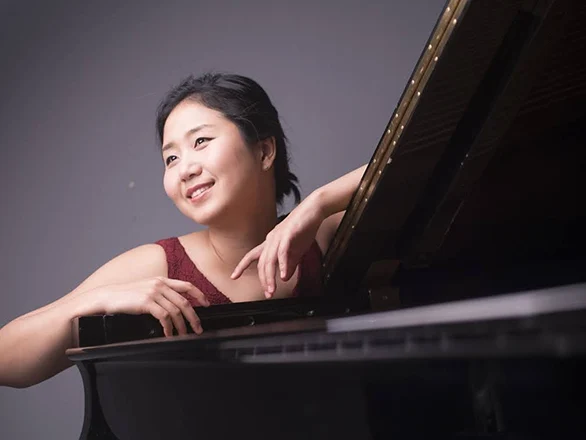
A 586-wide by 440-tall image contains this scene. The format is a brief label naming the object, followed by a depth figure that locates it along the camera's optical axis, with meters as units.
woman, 1.78
